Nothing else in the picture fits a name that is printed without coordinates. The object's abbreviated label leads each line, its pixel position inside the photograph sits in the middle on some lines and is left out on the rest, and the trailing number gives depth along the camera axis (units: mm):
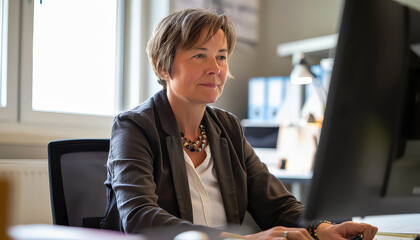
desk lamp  2902
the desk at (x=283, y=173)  2236
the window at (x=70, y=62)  2275
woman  1173
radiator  1875
